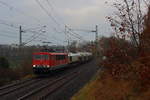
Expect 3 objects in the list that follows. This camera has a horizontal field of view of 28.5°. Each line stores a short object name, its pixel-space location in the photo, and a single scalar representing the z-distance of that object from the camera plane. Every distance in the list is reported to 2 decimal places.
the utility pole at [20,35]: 36.52
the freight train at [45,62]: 33.03
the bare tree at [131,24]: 13.56
